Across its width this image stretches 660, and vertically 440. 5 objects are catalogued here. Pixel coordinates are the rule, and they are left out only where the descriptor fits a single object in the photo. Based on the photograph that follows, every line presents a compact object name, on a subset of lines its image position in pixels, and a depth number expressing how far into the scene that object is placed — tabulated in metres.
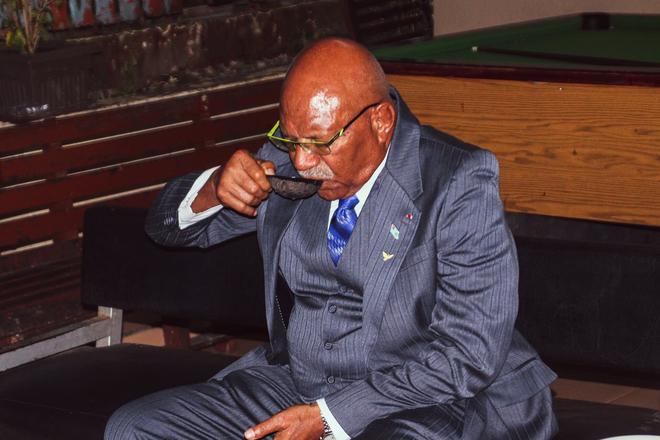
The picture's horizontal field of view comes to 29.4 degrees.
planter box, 5.84
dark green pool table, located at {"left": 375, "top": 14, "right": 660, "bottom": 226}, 4.00
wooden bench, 5.05
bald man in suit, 2.35
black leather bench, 2.74
